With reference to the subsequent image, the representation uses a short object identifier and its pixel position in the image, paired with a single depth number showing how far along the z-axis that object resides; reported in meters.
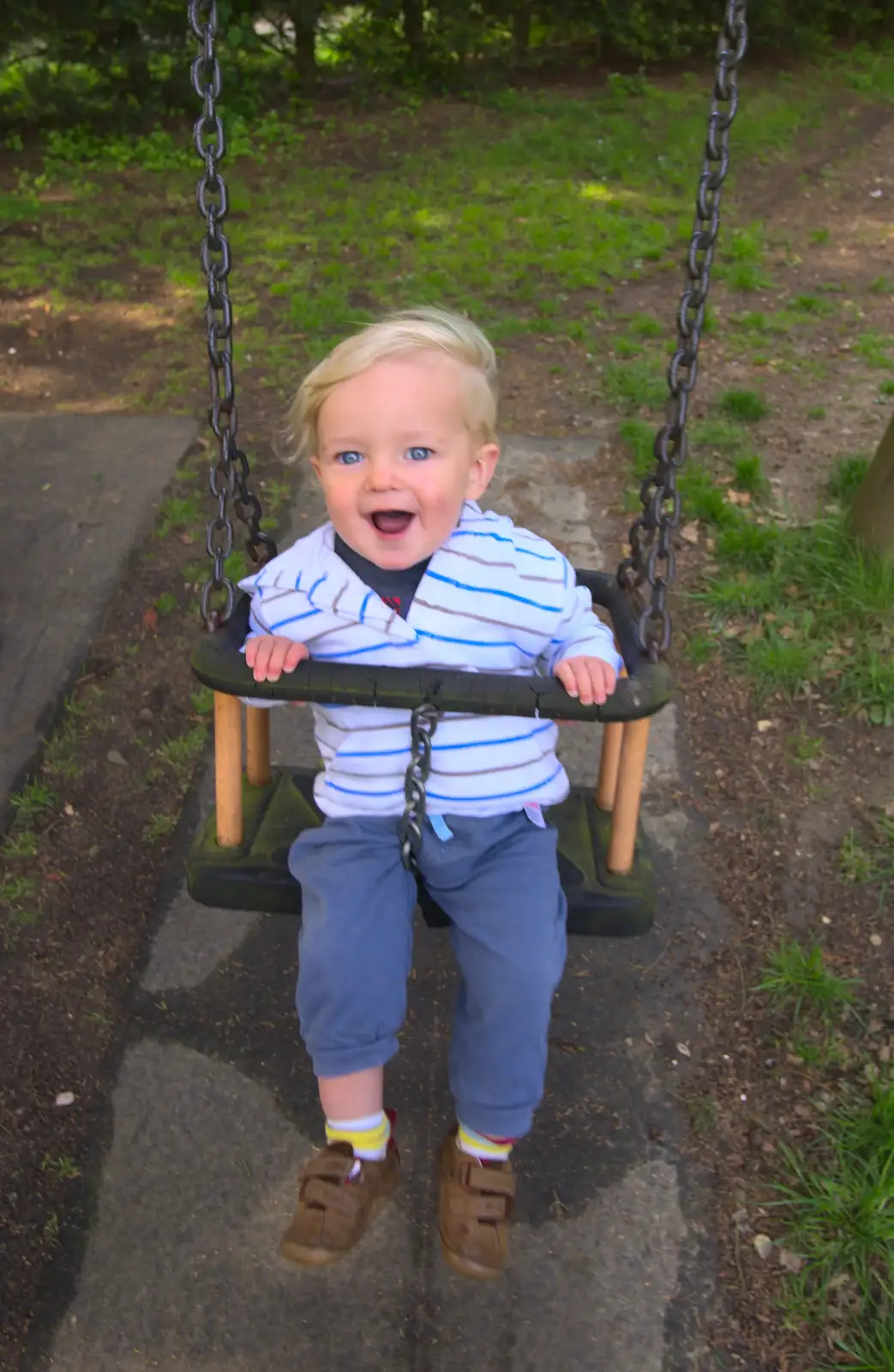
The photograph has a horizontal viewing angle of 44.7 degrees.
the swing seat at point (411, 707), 1.63
